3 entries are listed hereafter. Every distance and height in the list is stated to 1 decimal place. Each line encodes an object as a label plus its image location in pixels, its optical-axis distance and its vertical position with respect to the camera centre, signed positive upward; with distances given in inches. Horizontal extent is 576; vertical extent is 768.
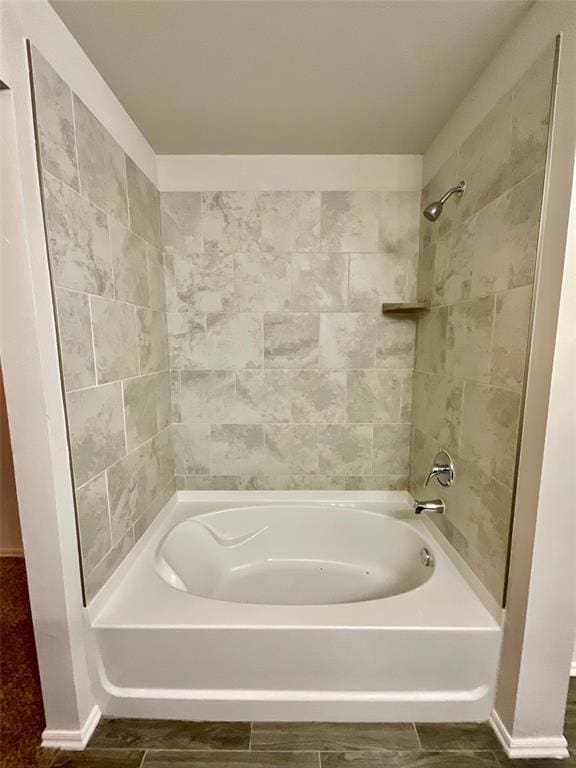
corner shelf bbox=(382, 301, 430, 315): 61.7 +5.4
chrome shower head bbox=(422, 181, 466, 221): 49.7 +19.8
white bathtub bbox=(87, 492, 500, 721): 42.1 -39.7
